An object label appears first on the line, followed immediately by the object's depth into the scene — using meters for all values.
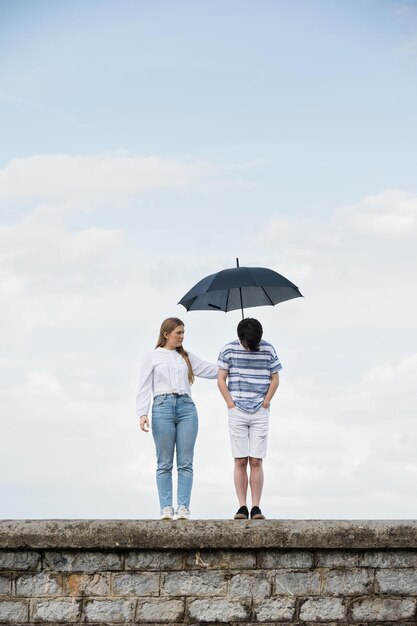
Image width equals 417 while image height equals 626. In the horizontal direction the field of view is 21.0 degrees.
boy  10.02
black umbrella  10.52
